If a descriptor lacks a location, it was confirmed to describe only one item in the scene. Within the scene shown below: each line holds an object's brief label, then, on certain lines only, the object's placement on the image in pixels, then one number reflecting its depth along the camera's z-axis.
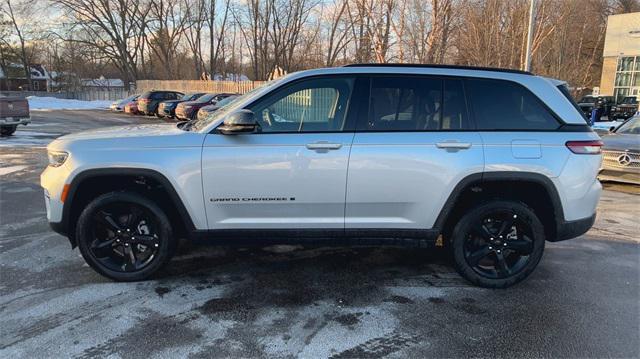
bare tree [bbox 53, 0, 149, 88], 48.69
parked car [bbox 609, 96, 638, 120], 27.66
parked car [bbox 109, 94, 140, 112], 33.26
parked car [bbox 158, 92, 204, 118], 24.91
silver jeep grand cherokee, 3.70
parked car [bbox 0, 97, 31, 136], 14.34
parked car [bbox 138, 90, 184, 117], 28.56
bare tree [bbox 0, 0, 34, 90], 52.67
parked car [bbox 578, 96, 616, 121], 28.21
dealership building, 40.31
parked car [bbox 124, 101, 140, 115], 30.59
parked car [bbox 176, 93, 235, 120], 21.89
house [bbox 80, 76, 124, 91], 58.46
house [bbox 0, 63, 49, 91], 60.75
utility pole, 16.62
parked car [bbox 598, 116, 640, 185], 8.01
